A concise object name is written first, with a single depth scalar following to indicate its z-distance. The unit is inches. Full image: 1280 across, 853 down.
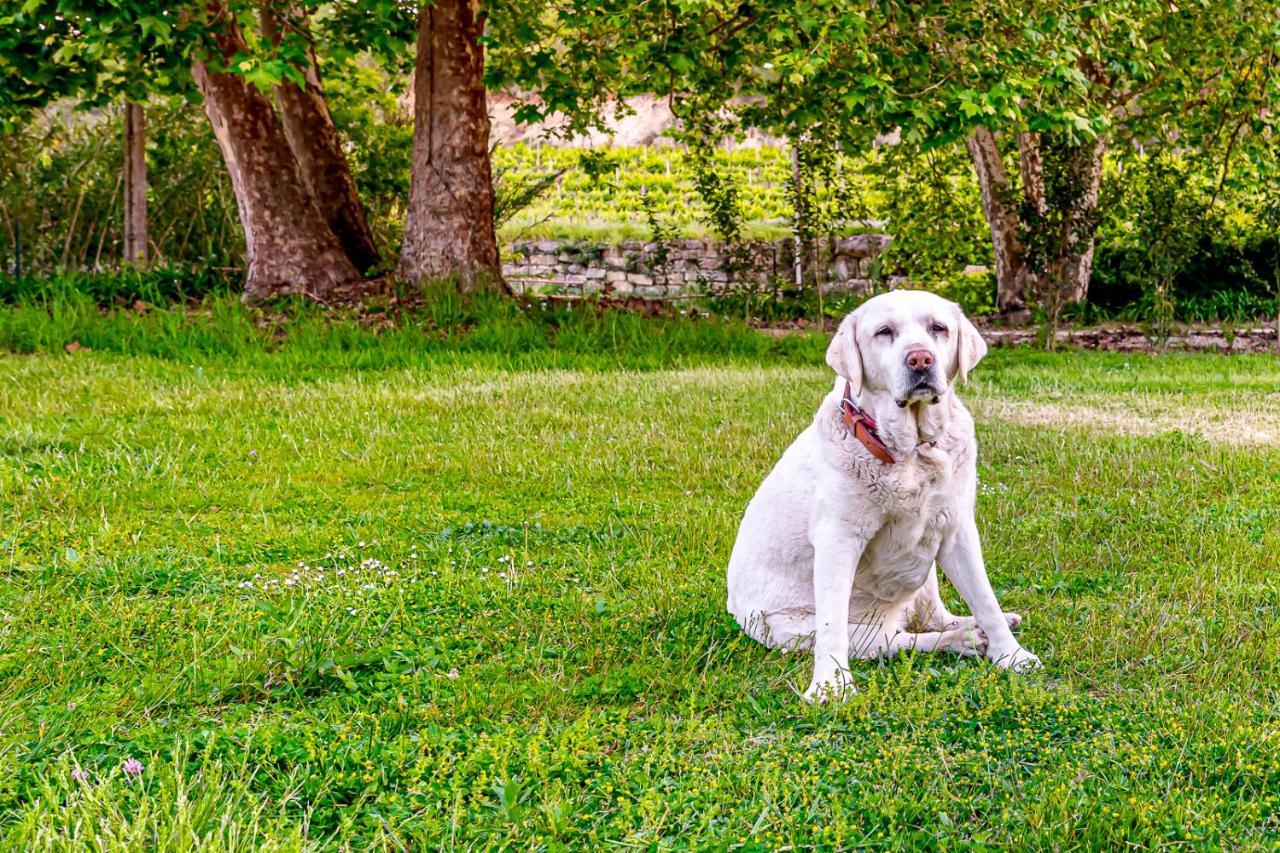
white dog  147.4
